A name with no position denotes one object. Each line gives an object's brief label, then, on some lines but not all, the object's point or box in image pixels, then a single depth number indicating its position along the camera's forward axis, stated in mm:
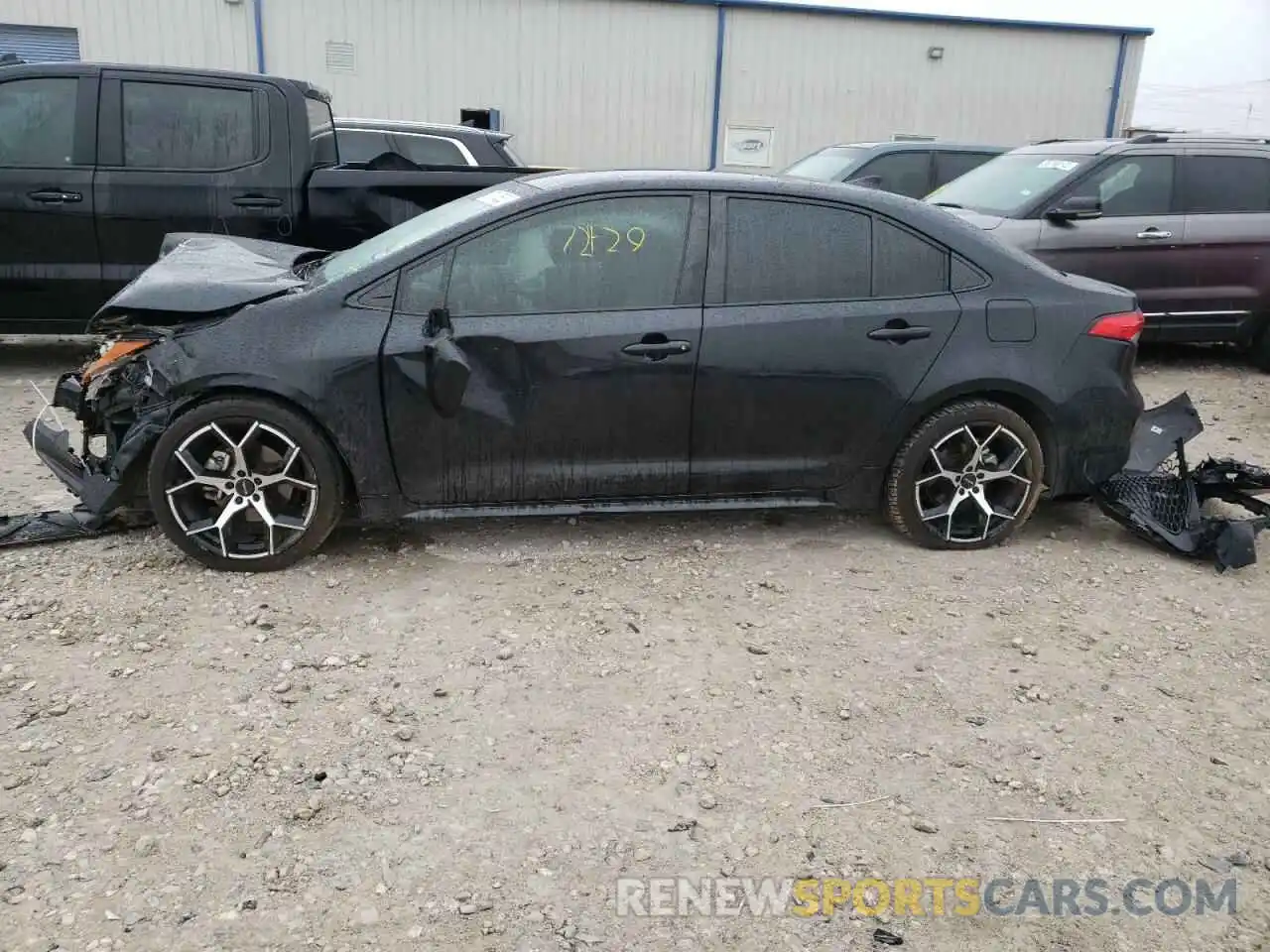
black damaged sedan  3992
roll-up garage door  13906
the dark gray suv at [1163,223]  7723
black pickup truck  6562
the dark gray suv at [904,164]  9625
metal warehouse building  14312
